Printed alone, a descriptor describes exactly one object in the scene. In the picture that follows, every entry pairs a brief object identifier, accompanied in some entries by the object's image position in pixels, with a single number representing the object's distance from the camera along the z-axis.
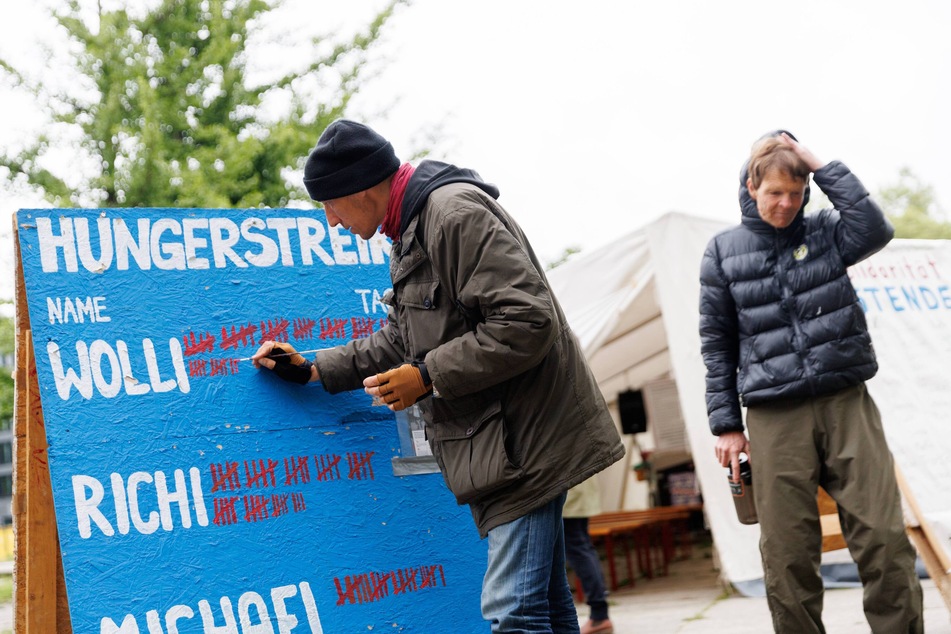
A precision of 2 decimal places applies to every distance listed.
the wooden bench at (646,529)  7.89
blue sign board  2.70
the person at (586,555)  5.62
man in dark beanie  2.41
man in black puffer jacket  3.18
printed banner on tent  5.95
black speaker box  10.40
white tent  6.12
